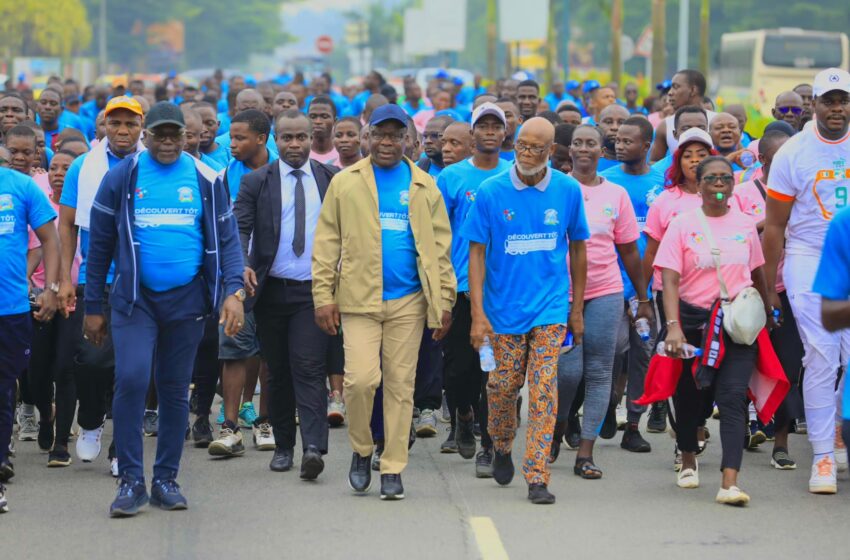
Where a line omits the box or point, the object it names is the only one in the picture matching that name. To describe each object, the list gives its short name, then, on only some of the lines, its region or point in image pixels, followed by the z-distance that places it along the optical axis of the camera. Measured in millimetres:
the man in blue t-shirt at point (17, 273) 15523
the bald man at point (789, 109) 23844
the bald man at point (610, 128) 23772
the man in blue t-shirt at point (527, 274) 14992
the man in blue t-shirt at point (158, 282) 14483
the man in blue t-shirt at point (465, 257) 17058
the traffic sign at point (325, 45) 116492
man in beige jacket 15193
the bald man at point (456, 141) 18675
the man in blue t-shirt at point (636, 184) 18665
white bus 79708
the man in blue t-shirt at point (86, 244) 15939
